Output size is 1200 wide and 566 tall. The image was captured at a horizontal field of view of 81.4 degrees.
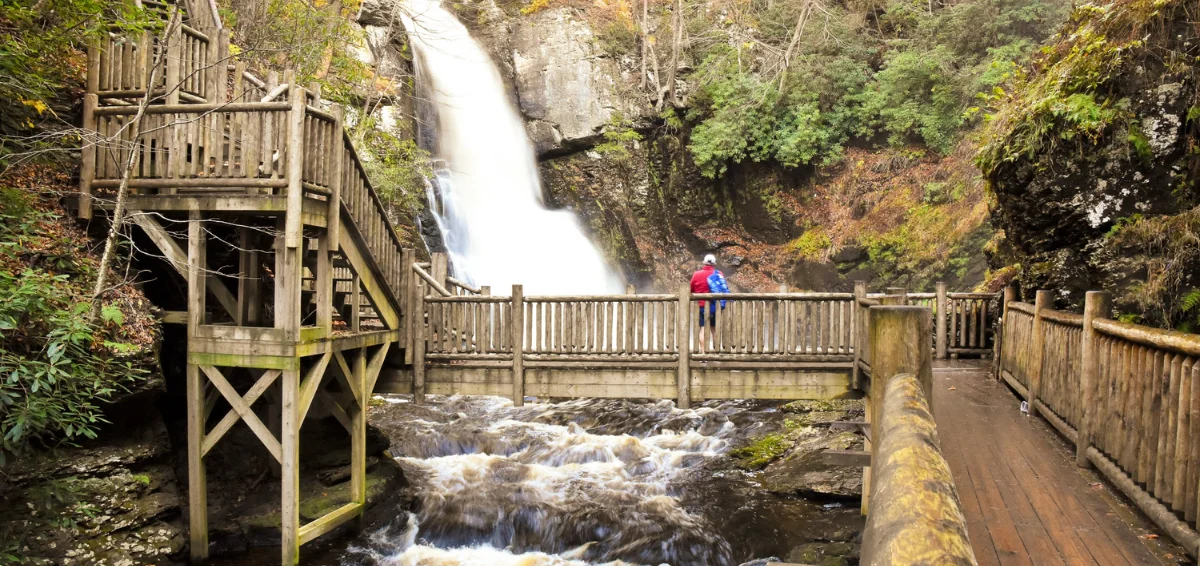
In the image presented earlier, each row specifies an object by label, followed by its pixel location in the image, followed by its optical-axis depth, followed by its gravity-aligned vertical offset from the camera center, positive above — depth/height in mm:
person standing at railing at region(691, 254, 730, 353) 10812 -195
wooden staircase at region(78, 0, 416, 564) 7727 +639
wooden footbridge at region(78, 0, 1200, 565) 4922 -716
